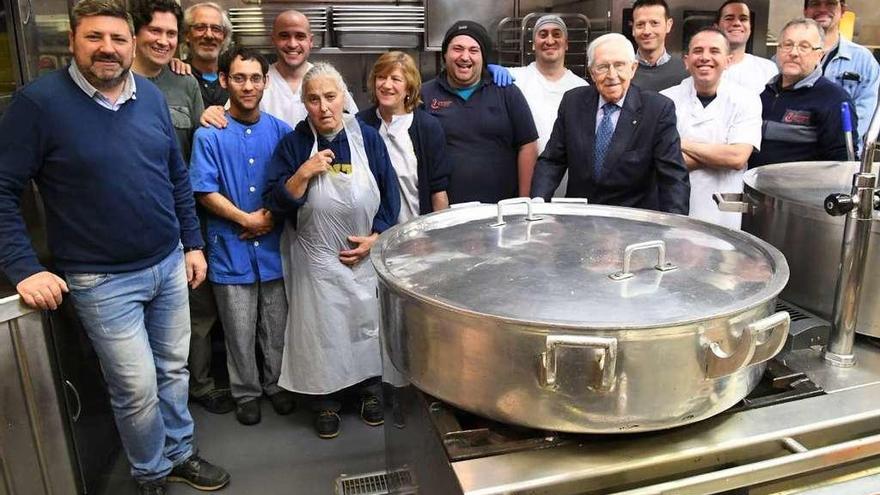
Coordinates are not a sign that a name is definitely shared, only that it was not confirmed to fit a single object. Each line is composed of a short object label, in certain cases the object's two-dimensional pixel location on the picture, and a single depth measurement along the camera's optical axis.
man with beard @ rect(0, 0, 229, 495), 1.65
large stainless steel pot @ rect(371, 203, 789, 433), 0.90
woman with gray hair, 2.20
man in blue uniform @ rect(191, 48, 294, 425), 2.25
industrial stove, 0.95
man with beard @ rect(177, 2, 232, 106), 2.53
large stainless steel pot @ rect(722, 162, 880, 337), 1.24
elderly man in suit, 1.93
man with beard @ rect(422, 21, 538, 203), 2.51
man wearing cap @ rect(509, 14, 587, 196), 2.74
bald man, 2.63
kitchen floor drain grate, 2.03
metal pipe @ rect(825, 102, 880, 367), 1.12
